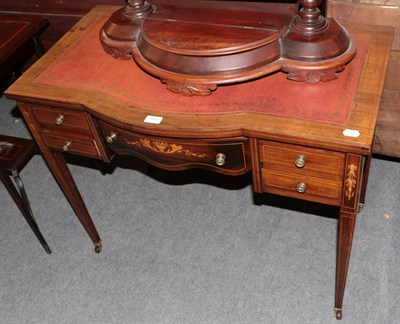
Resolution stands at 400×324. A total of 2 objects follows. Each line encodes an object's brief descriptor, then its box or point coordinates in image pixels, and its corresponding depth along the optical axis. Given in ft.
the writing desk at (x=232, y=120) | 4.56
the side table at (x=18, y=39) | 7.14
